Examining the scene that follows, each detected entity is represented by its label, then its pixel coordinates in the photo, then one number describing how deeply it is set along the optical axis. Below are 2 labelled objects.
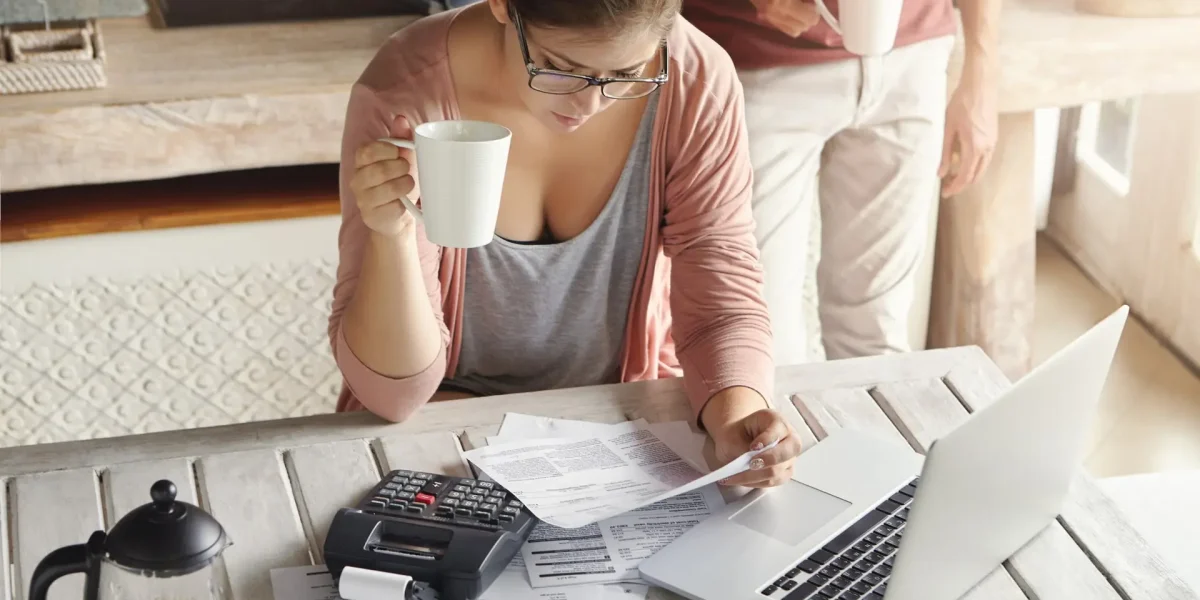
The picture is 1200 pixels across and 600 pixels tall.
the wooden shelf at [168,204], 2.19
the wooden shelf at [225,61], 2.11
